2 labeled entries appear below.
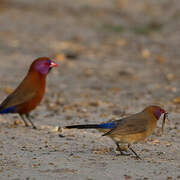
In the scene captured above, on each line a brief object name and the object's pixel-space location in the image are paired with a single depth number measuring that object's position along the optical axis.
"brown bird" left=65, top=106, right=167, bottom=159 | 11.19
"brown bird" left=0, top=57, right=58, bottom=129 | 14.23
